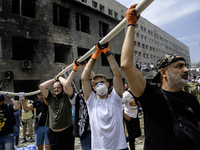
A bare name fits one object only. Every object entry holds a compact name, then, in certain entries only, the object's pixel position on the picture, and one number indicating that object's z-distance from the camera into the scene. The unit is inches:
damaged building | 391.2
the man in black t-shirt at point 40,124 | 167.8
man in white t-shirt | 94.7
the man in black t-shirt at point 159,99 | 55.9
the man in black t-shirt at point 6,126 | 148.8
